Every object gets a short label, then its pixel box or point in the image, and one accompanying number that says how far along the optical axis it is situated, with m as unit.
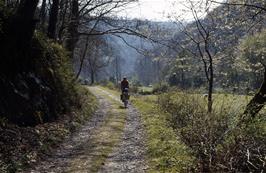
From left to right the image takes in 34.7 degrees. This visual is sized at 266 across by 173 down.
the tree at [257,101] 11.53
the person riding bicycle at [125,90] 28.62
